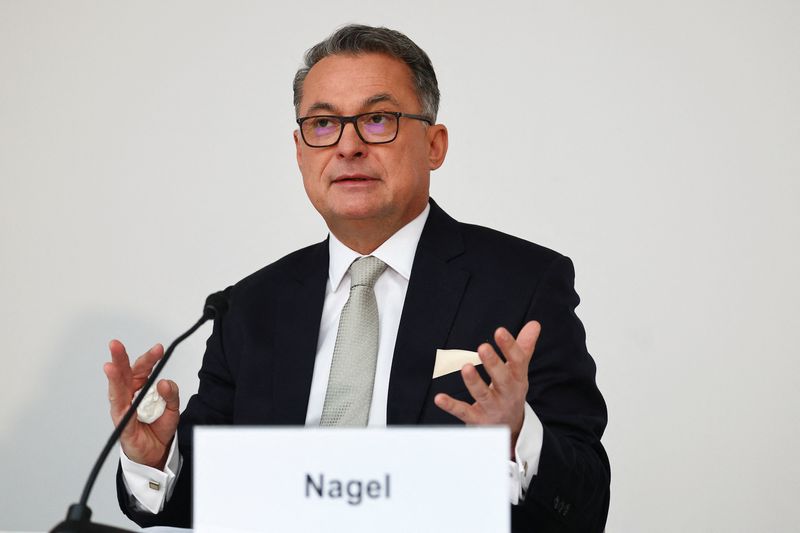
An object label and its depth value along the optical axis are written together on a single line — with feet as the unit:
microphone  9.48
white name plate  9.39
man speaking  10.98
